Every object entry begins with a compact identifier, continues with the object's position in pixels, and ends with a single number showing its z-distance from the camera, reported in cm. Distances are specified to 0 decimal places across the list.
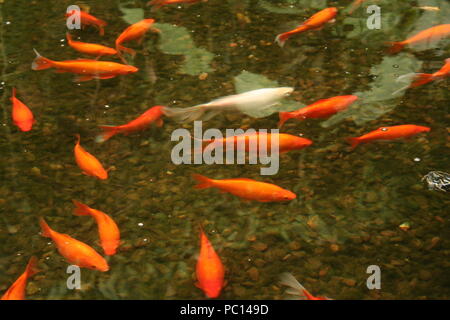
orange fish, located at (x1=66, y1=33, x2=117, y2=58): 416
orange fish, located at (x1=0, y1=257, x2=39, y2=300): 262
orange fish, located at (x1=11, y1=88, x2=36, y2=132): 364
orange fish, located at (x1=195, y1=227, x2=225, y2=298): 260
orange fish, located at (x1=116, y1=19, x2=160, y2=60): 434
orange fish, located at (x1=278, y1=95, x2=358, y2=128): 348
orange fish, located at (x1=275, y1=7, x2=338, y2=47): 439
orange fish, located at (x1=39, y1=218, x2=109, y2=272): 271
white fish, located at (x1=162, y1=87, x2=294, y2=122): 358
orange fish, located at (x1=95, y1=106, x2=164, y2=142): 354
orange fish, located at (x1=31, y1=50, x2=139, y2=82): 387
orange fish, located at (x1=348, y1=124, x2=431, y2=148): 336
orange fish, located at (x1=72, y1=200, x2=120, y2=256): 288
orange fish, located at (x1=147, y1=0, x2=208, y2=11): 479
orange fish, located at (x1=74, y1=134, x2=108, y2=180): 325
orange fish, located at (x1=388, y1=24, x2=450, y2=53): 424
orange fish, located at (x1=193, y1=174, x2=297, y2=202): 295
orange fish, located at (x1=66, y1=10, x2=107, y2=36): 455
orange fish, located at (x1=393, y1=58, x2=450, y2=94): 392
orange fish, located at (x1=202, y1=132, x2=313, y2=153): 313
